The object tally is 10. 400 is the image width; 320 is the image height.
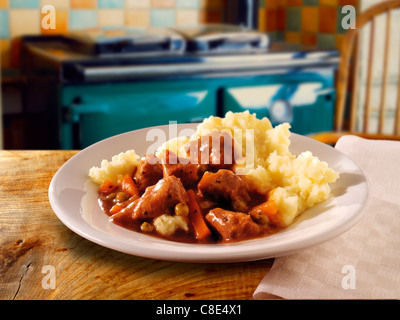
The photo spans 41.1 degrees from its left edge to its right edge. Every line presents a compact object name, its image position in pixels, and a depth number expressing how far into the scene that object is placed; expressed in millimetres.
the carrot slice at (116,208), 1026
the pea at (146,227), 970
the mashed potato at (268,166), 1058
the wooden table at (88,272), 813
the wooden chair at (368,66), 2195
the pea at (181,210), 985
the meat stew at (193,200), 953
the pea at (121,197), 1074
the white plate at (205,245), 826
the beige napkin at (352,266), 821
